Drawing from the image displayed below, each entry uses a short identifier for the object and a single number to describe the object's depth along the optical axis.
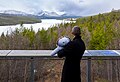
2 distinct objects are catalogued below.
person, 1.48
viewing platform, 1.91
